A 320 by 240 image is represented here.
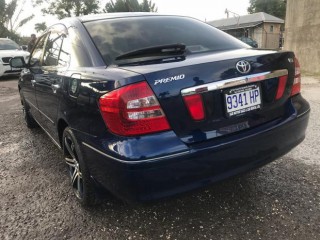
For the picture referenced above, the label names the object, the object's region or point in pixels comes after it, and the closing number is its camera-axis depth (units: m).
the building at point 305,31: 9.18
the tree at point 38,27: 49.27
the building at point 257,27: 31.48
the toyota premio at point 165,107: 1.51
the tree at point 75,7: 36.80
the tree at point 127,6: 30.55
